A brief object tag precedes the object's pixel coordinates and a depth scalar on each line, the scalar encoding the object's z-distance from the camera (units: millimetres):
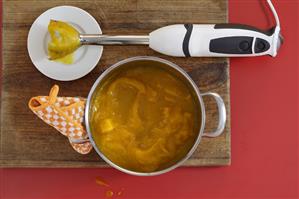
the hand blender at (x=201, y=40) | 710
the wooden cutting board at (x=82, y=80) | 746
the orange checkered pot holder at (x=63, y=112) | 660
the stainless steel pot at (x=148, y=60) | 658
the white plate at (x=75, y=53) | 729
